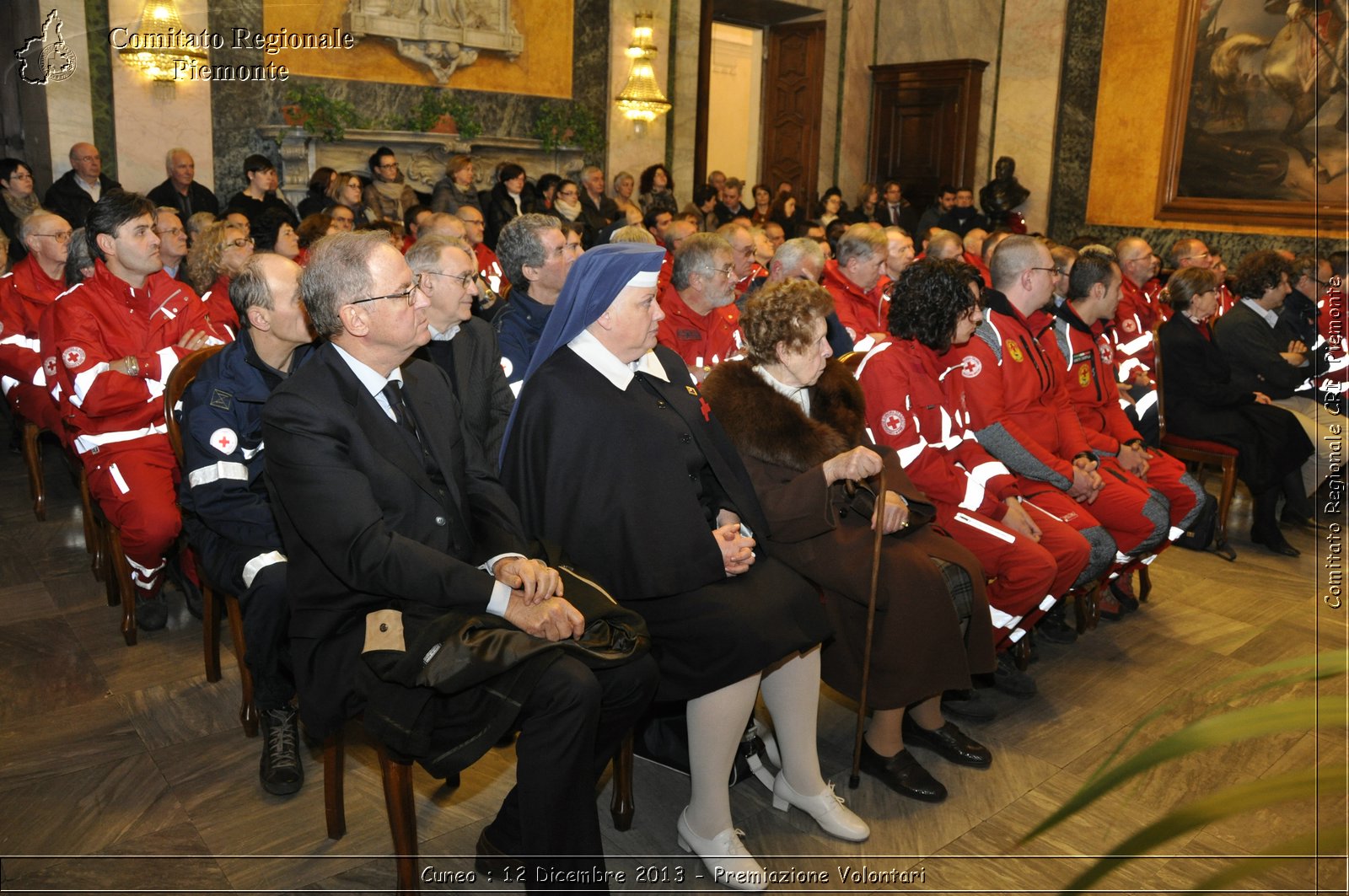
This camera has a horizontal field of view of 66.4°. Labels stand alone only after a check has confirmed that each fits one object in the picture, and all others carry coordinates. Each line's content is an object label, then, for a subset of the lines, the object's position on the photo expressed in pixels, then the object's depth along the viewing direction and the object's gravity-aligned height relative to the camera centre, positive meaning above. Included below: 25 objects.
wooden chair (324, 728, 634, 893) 2.34 -1.45
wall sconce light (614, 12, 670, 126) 11.38 +1.27
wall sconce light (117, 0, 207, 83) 8.44 +1.16
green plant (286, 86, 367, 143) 9.37 +0.74
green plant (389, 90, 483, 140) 10.21 +0.83
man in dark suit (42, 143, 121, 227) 7.74 -0.01
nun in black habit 2.60 -0.80
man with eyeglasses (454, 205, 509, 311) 6.79 -0.32
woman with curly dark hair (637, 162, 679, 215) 11.75 +0.21
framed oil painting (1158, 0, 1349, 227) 11.77 +1.28
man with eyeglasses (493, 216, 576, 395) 3.76 -0.26
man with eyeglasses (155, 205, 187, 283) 4.88 -0.21
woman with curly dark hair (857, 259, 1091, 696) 3.44 -0.81
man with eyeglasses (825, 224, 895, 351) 5.15 -0.32
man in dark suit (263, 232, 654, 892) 2.22 -0.78
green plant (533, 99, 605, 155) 11.24 +0.82
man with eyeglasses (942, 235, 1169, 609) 3.85 -0.76
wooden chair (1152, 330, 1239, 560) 5.34 -1.18
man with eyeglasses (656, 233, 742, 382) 4.61 -0.44
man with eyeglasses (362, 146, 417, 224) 9.39 +0.06
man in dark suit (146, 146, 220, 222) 8.26 +0.00
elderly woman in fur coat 2.96 -0.90
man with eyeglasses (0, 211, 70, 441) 4.98 -0.55
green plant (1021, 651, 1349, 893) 0.64 -0.35
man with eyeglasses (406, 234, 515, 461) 3.30 -0.45
